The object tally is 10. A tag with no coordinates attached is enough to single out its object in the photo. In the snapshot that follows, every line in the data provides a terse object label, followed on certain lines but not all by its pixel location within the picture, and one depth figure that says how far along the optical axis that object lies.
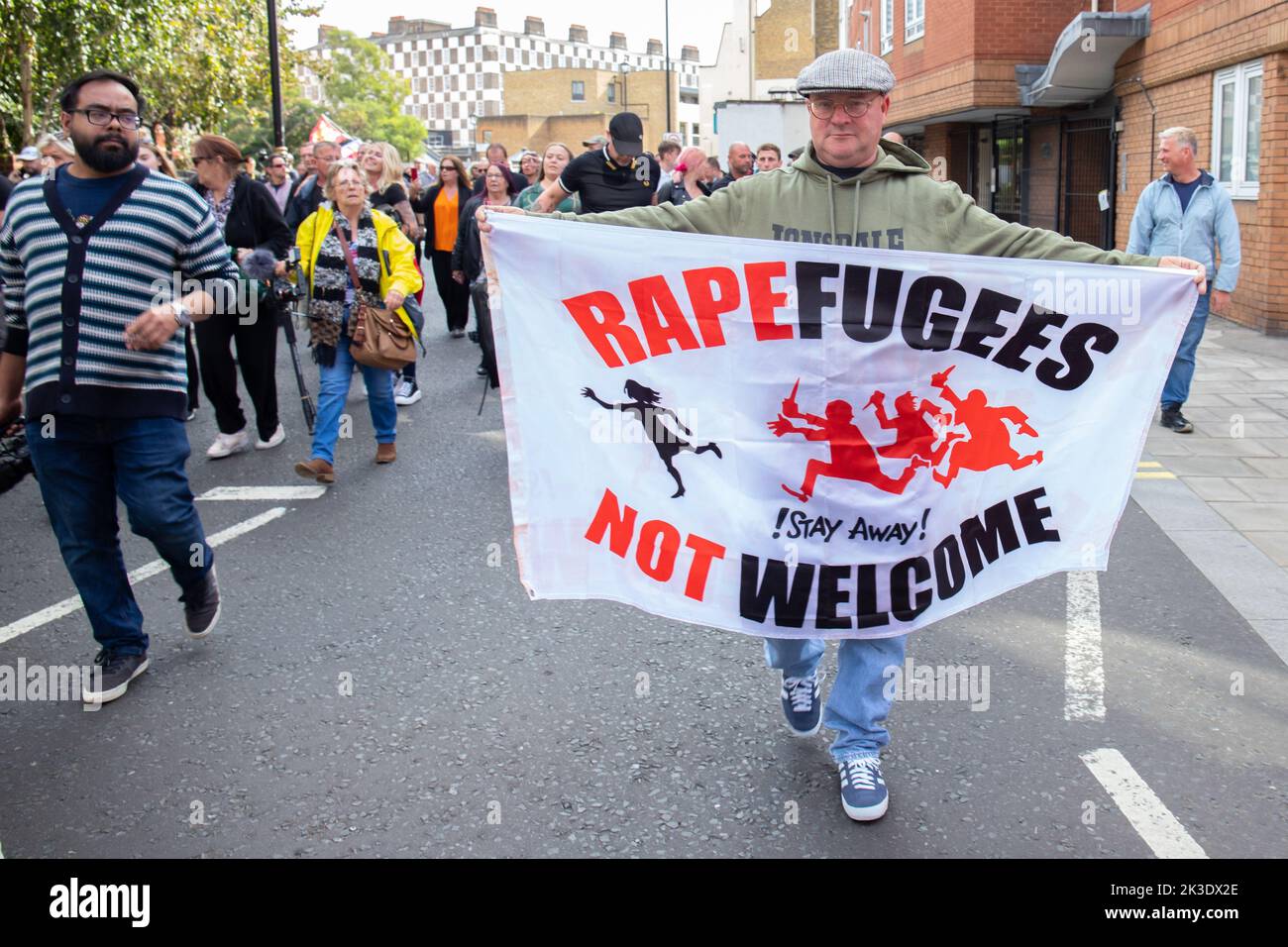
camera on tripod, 8.31
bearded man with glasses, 4.26
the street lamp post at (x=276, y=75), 20.00
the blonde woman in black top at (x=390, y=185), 10.20
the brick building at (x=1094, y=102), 12.64
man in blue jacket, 8.48
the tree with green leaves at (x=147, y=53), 16.41
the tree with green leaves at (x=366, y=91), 97.62
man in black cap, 8.67
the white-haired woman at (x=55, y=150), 7.77
